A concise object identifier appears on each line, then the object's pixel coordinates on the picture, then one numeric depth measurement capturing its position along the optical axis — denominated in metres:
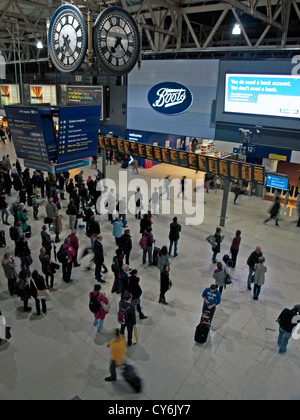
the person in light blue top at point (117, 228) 9.88
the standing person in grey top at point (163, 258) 8.00
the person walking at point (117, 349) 5.22
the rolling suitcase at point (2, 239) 10.00
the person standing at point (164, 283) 7.48
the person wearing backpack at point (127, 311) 6.14
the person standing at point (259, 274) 7.81
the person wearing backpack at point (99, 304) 6.38
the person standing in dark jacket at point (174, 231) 9.88
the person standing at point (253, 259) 8.44
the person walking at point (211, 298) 6.64
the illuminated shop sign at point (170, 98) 15.53
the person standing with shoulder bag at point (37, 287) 6.88
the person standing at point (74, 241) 8.67
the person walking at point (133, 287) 6.95
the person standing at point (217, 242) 9.69
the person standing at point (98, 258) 8.41
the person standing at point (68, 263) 8.20
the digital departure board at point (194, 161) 11.28
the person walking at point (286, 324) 6.22
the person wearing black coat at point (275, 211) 13.18
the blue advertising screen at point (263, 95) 12.73
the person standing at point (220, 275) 7.75
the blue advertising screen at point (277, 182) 10.80
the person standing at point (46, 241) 8.83
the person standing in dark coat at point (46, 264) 7.66
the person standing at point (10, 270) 7.46
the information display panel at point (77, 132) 7.07
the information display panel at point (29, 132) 6.91
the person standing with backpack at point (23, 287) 6.93
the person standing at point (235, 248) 9.30
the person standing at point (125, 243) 9.13
